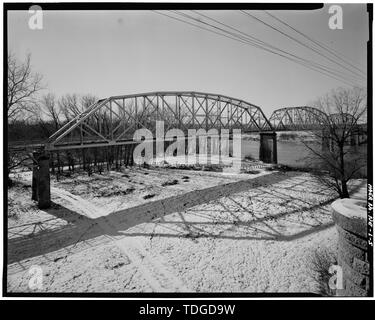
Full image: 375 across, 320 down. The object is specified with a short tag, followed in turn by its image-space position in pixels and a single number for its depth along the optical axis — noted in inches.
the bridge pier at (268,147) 1220.5
